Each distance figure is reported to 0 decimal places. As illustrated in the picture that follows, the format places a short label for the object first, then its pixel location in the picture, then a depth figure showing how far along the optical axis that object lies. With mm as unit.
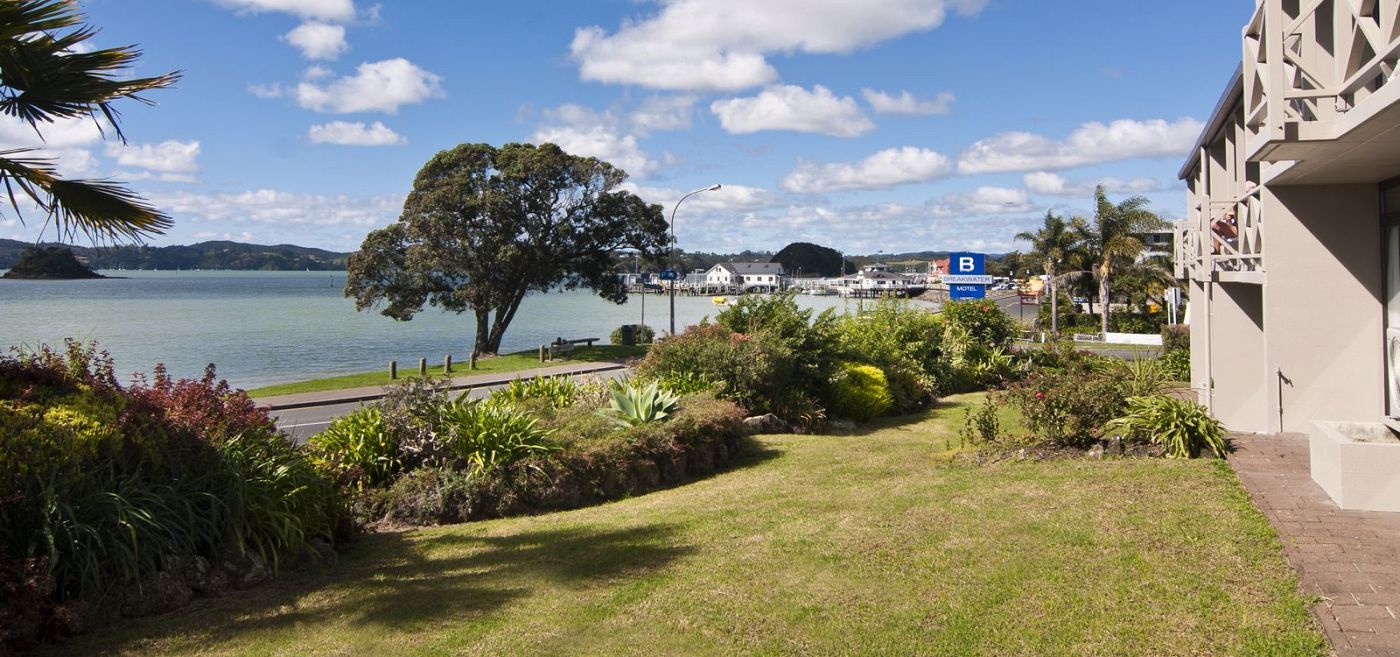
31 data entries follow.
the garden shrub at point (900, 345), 20359
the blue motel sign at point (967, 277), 29656
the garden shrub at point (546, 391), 13852
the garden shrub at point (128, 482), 5773
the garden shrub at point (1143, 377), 12398
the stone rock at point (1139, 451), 10453
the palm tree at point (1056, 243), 54875
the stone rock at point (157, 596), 5907
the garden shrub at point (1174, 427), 10283
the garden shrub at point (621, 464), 9633
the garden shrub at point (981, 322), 25500
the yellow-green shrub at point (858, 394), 17875
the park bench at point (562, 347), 41772
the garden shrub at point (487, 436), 9867
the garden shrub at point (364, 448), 9716
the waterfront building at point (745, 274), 163000
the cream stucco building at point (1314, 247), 7621
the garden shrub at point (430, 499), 9148
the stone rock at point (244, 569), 6591
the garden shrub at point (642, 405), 12453
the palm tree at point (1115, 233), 52375
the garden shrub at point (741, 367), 15836
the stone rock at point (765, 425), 15469
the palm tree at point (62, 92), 6613
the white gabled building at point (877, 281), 161900
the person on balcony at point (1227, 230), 13633
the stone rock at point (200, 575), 6273
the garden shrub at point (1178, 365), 22680
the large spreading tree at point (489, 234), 39188
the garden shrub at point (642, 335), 48619
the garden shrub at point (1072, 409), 11062
